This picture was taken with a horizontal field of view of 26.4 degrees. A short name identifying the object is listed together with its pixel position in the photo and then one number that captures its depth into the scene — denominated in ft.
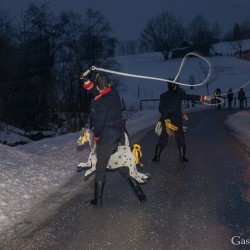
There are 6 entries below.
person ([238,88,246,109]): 147.62
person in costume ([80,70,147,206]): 25.11
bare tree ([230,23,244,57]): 416.81
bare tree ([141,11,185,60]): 341.62
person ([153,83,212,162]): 38.32
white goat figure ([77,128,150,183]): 26.18
